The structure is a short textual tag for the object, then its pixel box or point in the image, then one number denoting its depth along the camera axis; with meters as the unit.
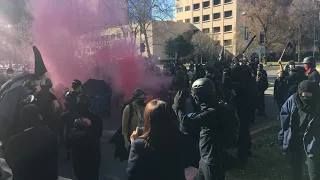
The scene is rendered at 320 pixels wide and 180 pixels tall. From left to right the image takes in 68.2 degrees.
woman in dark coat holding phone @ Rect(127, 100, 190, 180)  1.85
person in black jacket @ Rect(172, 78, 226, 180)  2.43
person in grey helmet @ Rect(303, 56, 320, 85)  4.72
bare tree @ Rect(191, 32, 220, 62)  32.58
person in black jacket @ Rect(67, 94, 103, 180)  3.12
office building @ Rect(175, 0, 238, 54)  47.19
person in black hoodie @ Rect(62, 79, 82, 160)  3.90
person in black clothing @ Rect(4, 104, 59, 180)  2.38
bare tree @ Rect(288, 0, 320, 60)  32.10
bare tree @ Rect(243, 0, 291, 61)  31.51
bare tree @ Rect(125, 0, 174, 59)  19.43
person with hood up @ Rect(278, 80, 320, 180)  2.92
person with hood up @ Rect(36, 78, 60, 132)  4.59
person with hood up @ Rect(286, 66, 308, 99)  4.74
